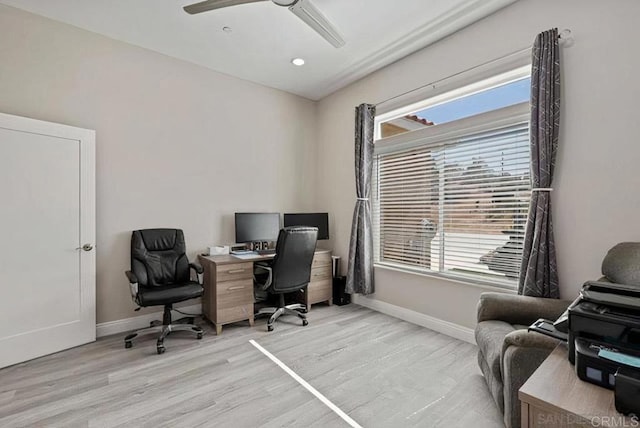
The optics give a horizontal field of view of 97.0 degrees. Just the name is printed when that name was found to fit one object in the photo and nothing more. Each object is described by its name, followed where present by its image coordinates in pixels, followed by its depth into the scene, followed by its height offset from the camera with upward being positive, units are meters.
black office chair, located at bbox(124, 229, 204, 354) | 2.58 -0.68
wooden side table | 0.79 -0.57
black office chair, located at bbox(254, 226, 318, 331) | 2.96 -0.64
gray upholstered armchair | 1.38 -0.75
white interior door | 2.34 -0.25
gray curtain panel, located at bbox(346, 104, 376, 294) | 3.58 -0.08
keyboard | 3.42 -0.52
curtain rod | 2.12 +1.34
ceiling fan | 2.07 +1.52
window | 2.46 +0.27
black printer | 0.80 -0.46
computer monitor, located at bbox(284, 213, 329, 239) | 3.93 -0.15
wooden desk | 2.95 -0.85
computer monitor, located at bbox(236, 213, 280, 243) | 3.57 -0.22
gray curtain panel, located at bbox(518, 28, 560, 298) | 2.11 +0.42
